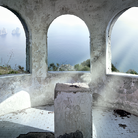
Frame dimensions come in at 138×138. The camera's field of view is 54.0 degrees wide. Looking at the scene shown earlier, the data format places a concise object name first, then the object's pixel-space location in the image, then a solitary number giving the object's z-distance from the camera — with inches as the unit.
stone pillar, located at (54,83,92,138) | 94.4
